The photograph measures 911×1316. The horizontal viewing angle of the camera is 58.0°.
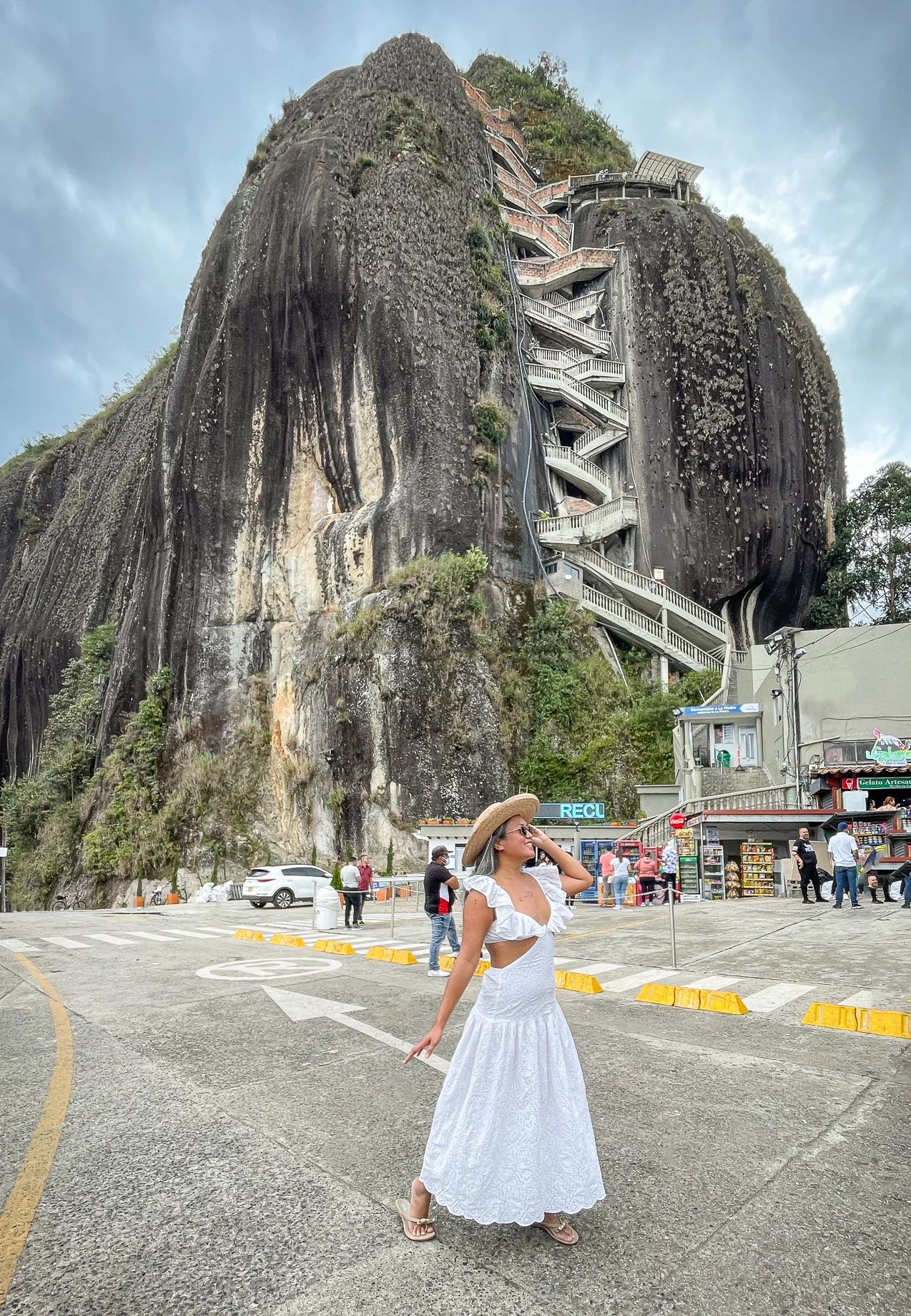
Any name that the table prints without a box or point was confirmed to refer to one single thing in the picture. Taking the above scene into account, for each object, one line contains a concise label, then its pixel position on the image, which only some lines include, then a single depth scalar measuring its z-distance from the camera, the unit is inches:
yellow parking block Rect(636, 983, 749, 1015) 299.8
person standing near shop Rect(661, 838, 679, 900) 796.0
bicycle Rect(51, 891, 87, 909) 1360.5
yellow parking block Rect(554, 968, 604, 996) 343.6
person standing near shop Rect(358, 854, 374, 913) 784.3
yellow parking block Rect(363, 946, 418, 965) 443.5
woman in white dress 119.2
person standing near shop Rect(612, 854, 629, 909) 842.2
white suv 936.9
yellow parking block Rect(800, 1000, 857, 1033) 274.7
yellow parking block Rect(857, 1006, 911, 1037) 264.4
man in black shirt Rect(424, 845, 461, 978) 413.7
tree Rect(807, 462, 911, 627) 1508.4
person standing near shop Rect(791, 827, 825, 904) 735.1
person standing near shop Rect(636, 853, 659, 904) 821.9
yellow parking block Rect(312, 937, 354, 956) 498.3
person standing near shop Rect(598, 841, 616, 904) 837.2
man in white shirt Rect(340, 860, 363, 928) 633.0
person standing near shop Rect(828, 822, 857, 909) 649.0
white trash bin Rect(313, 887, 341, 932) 617.0
